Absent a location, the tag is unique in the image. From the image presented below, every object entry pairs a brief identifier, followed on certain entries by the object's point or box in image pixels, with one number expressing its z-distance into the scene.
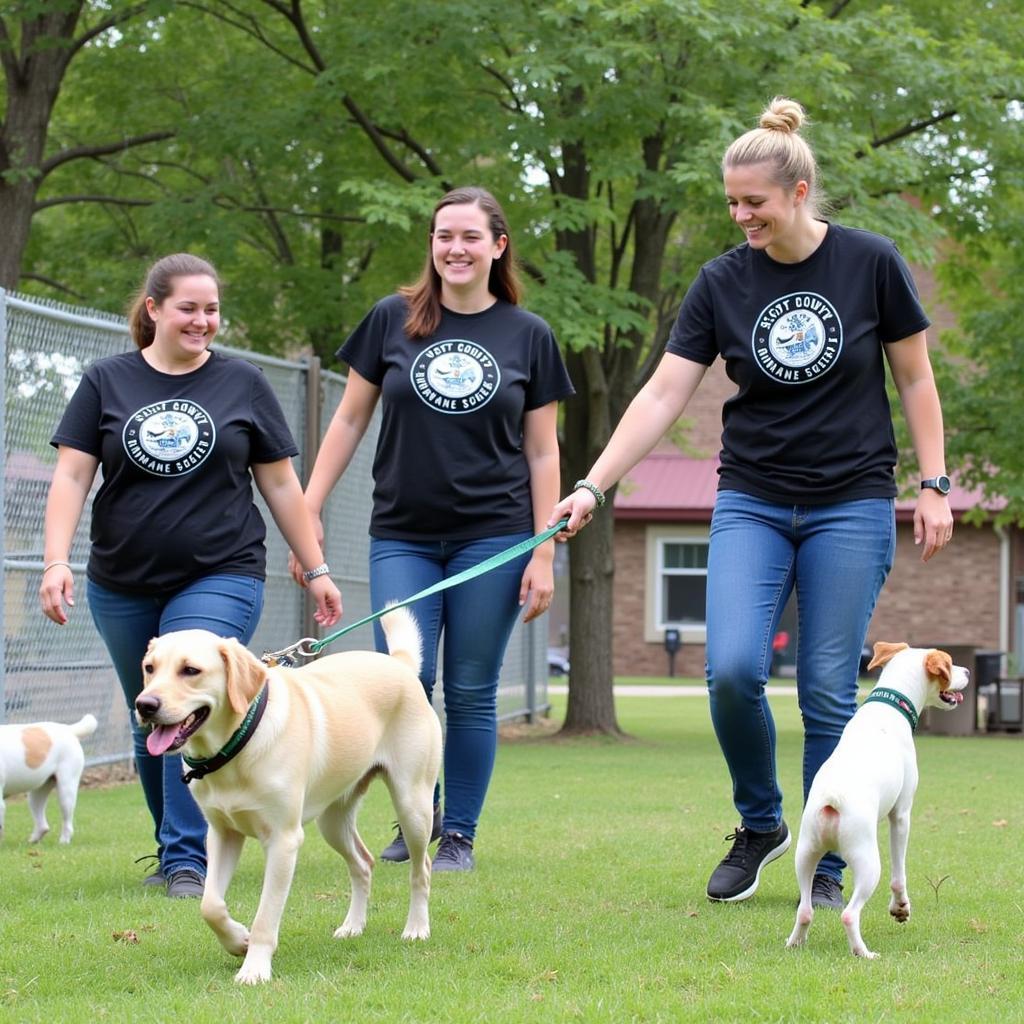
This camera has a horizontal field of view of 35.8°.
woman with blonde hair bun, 4.95
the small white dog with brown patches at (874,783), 4.27
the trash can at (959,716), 19.42
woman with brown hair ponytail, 5.45
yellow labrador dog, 4.12
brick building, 31.97
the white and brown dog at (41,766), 7.34
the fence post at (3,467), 8.52
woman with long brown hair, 5.94
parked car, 35.31
